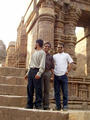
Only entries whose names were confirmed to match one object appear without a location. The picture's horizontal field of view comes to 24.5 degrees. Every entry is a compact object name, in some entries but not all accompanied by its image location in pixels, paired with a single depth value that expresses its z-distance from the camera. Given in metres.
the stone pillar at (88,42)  13.57
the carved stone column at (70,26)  10.14
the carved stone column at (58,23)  9.80
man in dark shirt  4.48
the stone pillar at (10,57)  13.33
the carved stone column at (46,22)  9.09
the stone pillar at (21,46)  11.95
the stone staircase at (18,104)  3.51
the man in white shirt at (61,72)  4.70
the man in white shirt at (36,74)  4.23
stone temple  5.71
